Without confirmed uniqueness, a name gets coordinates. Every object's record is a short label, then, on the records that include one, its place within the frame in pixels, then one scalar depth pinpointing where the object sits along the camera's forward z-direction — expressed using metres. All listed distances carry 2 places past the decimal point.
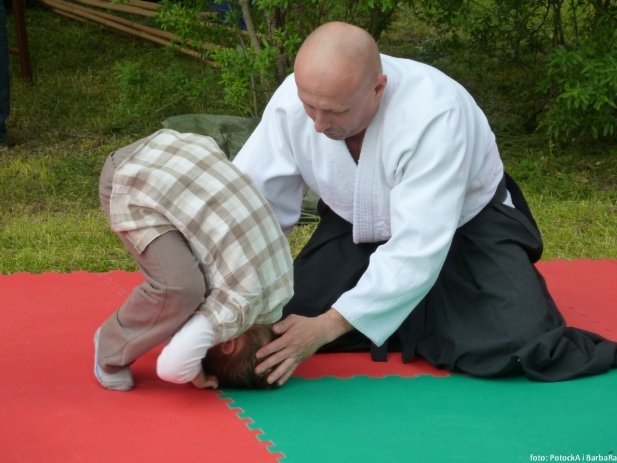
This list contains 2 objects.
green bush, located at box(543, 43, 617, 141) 5.72
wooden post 7.83
